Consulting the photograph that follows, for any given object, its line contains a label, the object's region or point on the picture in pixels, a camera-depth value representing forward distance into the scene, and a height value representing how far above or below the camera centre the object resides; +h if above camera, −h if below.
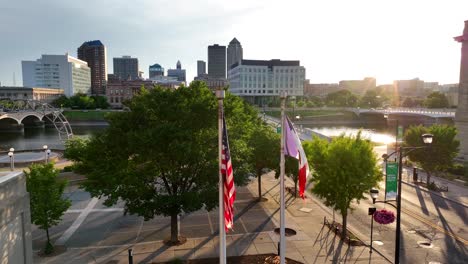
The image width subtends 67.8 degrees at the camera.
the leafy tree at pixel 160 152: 16.42 -2.18
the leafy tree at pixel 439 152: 33.41 -4.48
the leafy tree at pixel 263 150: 27.09 -3.39
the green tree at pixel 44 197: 17.89 -4.68
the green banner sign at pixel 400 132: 38.78 -2.91
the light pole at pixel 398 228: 15.09 -5.40
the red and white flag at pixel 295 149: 12.23 -1.49
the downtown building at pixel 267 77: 173.12 +14.78
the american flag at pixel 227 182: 10.84 -2.35
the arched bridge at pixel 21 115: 102.69 -2.33
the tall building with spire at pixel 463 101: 48.43 +0.68
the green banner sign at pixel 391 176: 19.27 -3.97
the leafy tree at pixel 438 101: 129.50 +1.68
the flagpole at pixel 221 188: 11.03 -2.62
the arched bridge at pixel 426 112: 74.26 -1.56
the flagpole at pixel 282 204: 12.29 -3.49
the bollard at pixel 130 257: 15.92 -6.85
